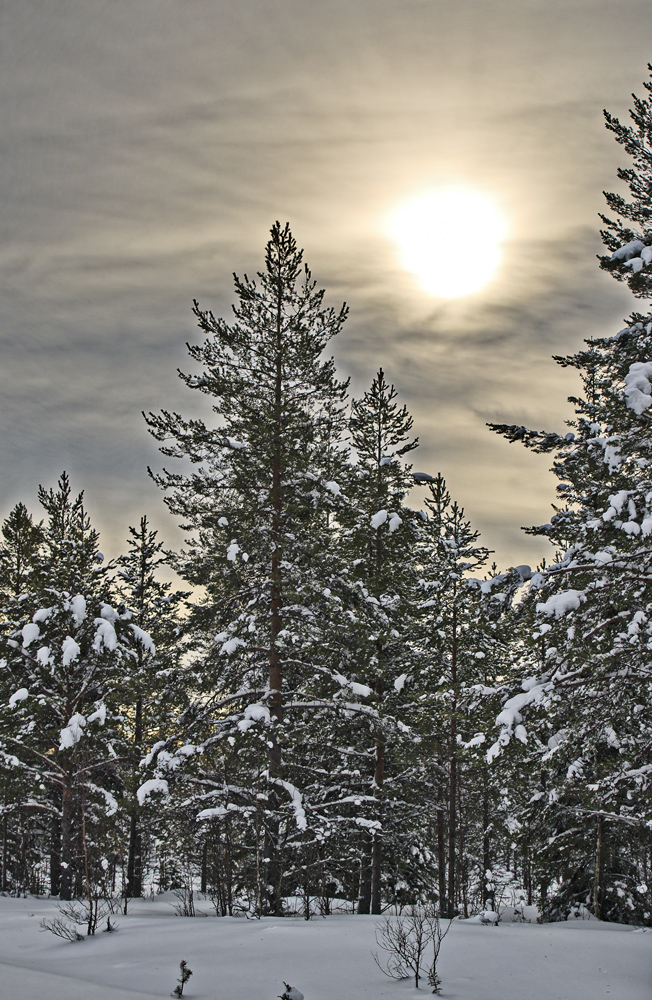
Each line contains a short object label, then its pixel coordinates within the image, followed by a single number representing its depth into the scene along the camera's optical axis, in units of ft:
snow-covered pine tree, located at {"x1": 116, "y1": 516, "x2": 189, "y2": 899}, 48.93
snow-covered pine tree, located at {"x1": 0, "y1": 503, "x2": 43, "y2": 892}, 73.11
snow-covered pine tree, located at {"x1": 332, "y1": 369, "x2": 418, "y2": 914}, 49.88
